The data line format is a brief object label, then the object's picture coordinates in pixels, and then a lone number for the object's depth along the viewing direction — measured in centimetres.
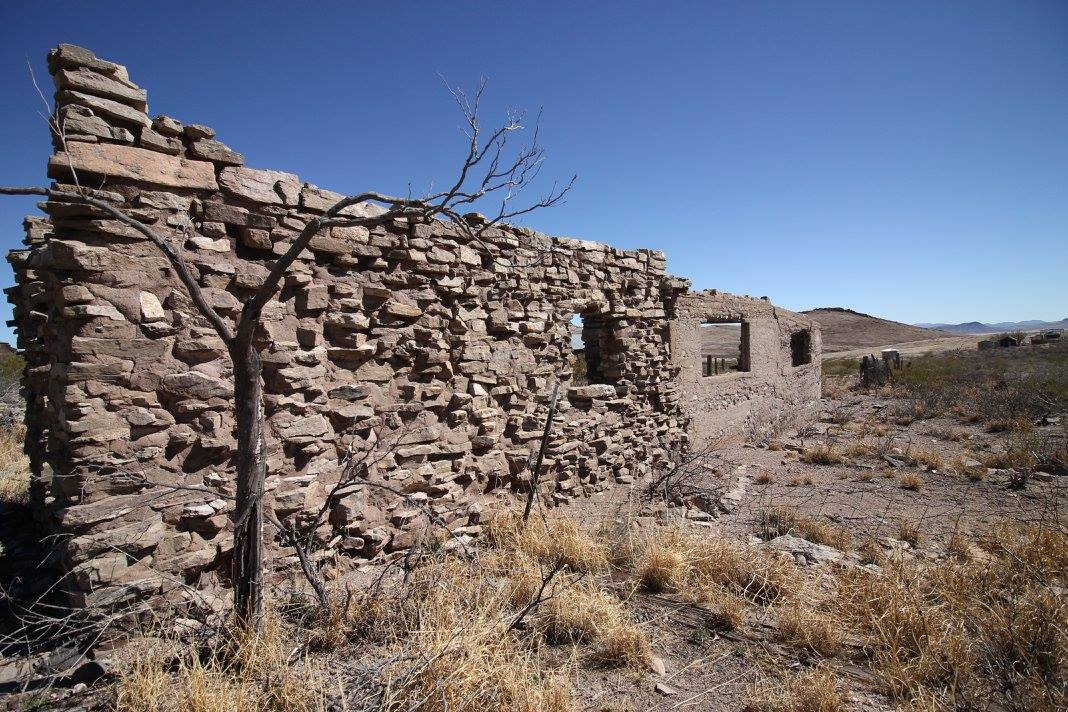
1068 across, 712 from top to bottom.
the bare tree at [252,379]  250
